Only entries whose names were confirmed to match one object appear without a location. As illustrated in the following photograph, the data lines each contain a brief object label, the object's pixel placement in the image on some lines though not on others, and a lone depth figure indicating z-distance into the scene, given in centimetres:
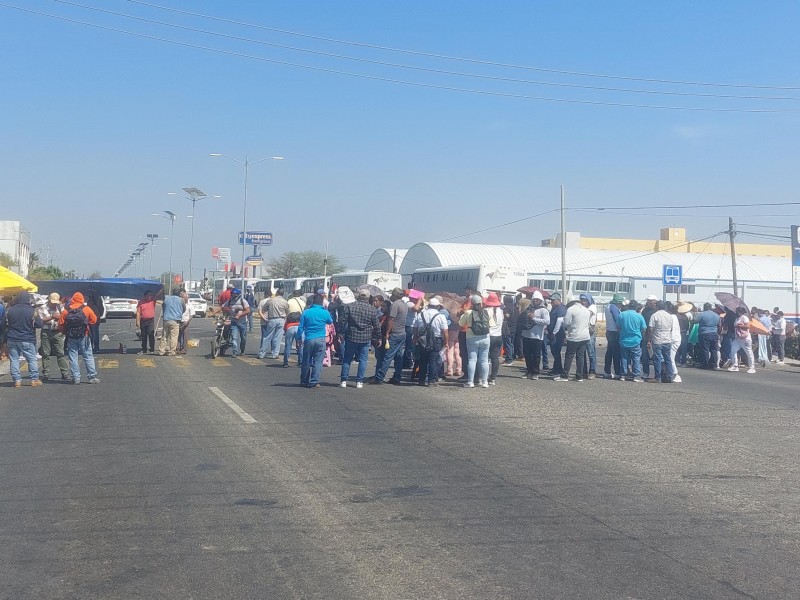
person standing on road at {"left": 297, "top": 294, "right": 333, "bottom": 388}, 1527
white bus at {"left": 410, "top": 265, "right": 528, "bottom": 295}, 4397
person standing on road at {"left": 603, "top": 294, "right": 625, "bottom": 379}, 1864
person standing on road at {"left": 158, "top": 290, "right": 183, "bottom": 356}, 2194
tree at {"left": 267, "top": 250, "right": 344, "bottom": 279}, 11269
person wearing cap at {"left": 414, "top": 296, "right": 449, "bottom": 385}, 1569
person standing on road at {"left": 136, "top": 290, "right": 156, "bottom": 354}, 2243
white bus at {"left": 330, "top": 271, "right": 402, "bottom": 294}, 5056
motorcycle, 2225
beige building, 11000
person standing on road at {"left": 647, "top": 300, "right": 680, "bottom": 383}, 1770
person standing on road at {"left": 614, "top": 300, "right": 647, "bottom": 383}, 1772
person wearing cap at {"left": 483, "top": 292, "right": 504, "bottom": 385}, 1577
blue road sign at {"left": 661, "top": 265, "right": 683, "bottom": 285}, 3453
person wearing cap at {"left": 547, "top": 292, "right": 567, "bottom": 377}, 1859
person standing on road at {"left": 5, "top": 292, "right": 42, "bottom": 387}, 1508
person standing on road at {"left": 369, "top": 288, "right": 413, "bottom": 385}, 1566
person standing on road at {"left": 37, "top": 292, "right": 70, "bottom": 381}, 1577
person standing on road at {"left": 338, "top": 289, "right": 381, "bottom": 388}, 1522
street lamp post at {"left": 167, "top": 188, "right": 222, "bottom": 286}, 6419
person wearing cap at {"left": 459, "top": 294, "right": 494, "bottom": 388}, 1541
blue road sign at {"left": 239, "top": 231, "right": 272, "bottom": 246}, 7647
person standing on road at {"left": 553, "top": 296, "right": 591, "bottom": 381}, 1700
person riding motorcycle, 2172
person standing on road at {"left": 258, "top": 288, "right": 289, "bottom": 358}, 2155
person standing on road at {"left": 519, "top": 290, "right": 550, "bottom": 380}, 1745
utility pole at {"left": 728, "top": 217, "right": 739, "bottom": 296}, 4388
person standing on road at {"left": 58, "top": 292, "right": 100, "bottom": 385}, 1544
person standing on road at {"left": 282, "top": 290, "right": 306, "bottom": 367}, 1991
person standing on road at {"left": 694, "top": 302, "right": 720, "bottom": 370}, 2219
